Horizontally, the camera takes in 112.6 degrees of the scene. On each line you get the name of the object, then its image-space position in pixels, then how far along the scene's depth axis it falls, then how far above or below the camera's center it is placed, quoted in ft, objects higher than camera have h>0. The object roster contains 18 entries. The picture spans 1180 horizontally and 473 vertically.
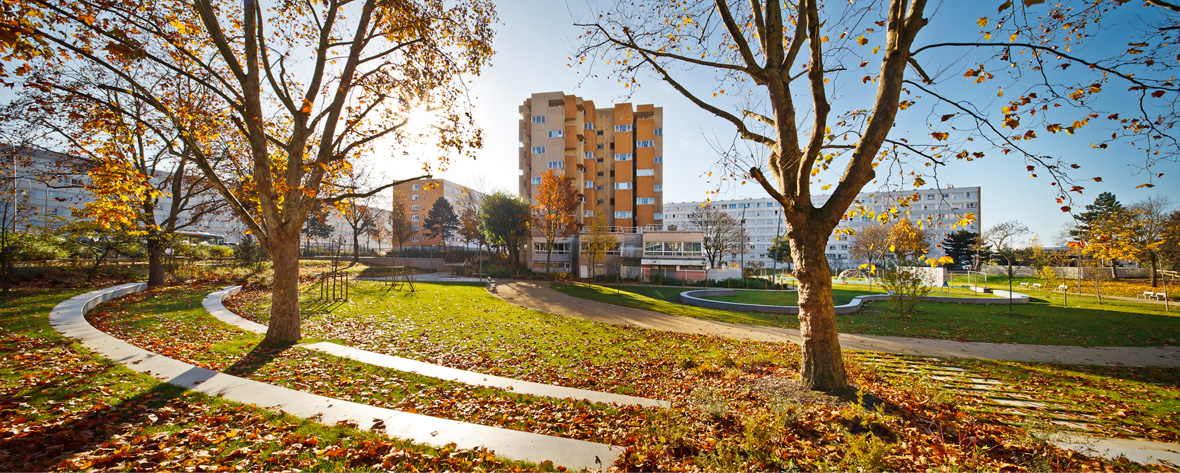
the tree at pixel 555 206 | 122.72 +12.94
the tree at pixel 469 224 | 174.41 +9.59
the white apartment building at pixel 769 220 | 274.77 +25.17
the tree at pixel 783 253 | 211.29 -2.27
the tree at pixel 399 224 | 177.27 +9.48
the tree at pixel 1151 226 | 86.30 +6.40
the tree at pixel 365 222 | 131.46 +8.60
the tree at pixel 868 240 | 169.99 +4.70
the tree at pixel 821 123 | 17.21 +5.74
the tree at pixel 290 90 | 25.40 +11.36
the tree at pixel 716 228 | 156.46 +8.73
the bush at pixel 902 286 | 51.49 -4.73
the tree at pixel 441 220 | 205.87 +13.14
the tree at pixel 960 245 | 174.29 +2.71
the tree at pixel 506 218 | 123.75 +8.79
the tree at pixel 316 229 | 179.22 +6.77
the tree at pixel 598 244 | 108.06 +0.85
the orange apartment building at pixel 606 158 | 148.46 +34.91
